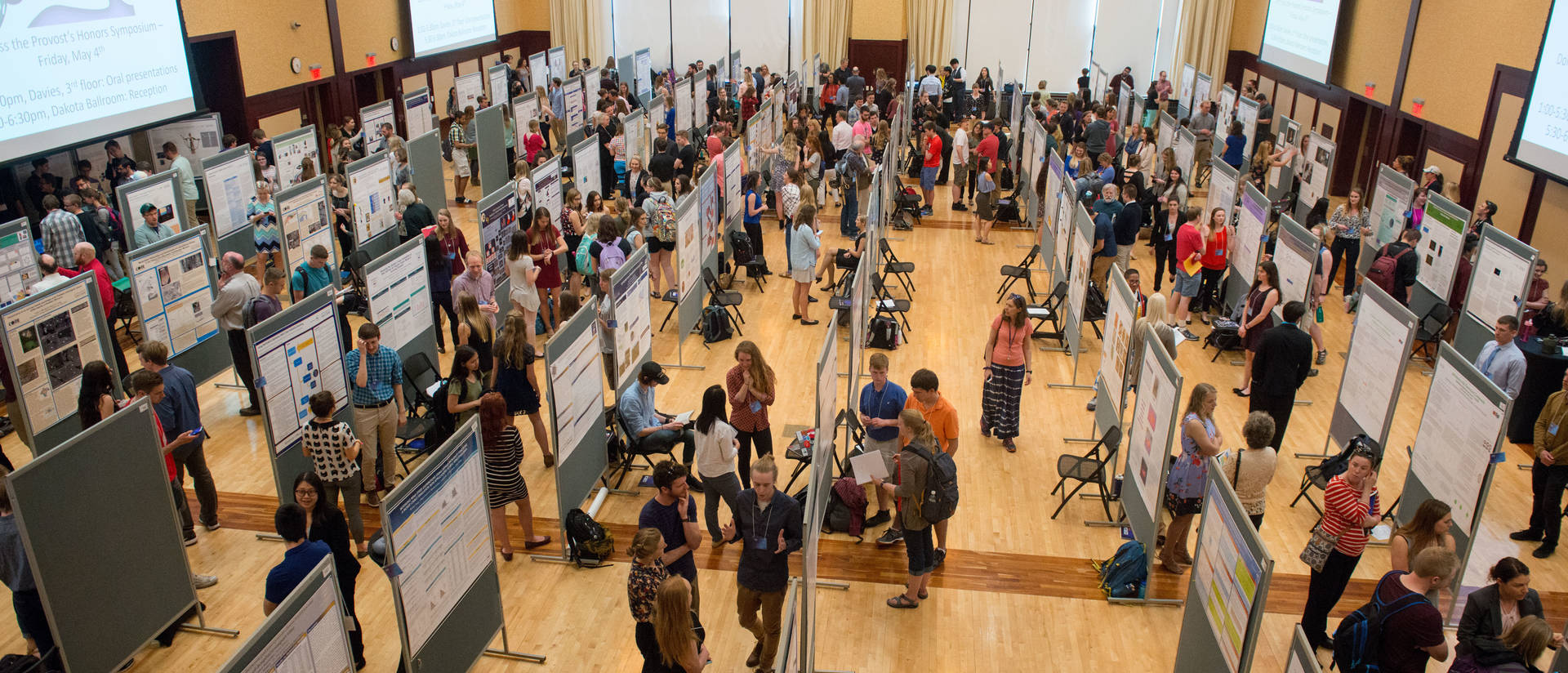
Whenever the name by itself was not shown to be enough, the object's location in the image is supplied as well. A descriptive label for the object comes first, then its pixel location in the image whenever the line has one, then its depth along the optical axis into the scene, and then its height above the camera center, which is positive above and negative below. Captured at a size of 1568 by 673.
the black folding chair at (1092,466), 7.27 -3.25
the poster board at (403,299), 7.68 -2.32
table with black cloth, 8.23 -3.01
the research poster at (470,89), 18.75 -1.84
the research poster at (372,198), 10.84 -2.21
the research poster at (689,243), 9.55 -2.34
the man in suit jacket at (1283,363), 7.57 -2.60
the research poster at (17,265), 8.33 -2.22
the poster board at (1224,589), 4.18 -2.47
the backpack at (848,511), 7.21 -3.48
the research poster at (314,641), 3.70 -2.35
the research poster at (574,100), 18.14 -1.98
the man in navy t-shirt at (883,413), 7.02 -2.77
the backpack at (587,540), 6.73 -3.44
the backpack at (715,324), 10.74 -3.33
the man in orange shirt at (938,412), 6.77 -2.67
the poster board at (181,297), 8.00 -2.42
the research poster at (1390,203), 10.98 -2.20
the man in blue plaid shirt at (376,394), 6.97 -2.67
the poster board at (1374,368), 6.80 -2.46
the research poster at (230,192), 10.86 -2.15
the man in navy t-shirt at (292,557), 4.65 -2.47
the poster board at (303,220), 9.81 -2.20
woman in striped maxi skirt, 7.91 -2.87
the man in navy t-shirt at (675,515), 5.23 -2.60
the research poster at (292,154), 12.86 -2.07
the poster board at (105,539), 4.92 -2.70
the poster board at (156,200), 9.83 -2.04
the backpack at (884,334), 10.59 -3.36
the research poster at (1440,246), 9.80 -2.35
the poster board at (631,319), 7.71 -2.43
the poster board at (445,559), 4.54 -2.60
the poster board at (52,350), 6.84 -2.43
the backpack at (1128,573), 6.44 -3.46
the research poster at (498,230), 9.68 -2.23
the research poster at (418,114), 16.64 -2.03
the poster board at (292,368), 6.34 -2.36
